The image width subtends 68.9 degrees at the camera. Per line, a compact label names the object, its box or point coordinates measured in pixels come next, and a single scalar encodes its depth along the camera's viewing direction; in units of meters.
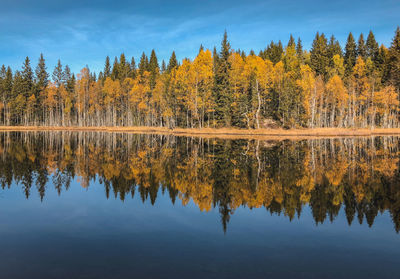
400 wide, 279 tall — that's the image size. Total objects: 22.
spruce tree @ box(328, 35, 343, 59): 87.12
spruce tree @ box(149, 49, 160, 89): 83.94
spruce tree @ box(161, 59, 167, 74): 92.44
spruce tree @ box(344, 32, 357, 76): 84.11
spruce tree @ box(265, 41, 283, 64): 85.01
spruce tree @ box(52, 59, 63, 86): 98.50
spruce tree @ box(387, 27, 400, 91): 68.38
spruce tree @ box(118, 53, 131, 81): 95.56
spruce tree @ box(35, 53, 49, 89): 100.56
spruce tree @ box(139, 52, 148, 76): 92.19
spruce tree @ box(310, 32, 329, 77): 82.88
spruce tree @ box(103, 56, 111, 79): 106.75
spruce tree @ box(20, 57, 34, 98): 96.44
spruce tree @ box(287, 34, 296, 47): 92.11
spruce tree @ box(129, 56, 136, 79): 94.52
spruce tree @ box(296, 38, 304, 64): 89.70
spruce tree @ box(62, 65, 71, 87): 99.75
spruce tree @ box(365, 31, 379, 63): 87.81
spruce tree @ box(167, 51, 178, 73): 86.04
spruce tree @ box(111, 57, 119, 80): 99.18
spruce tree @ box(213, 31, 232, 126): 60.18
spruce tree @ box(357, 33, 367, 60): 87.27
